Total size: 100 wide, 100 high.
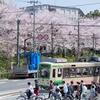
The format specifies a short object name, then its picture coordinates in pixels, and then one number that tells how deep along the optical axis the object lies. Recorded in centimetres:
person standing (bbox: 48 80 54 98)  3173
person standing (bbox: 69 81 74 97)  3139
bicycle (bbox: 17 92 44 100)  3012
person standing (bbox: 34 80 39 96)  3094
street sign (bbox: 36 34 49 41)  8217
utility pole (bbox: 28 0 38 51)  7202
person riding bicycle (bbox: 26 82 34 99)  3034
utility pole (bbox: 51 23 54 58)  8129
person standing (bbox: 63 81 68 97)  3122
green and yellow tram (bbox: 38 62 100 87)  4075
